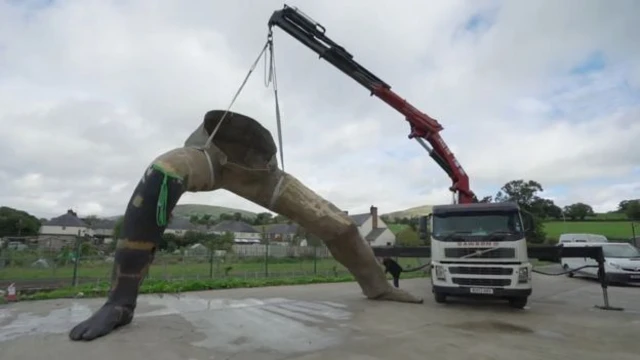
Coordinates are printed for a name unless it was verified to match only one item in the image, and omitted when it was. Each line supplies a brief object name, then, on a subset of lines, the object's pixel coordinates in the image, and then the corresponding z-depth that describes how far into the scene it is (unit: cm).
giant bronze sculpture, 638
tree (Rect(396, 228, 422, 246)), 4129
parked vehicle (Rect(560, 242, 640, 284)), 1641
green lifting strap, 648
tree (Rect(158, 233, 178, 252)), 4456
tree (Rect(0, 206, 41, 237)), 6906
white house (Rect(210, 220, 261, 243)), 9272
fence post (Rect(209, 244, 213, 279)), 1548
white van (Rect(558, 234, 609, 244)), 2179
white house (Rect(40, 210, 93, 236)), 8150
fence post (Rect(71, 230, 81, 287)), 1224
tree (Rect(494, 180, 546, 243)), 6342
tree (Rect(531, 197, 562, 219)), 6315
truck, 935
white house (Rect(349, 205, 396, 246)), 6356
